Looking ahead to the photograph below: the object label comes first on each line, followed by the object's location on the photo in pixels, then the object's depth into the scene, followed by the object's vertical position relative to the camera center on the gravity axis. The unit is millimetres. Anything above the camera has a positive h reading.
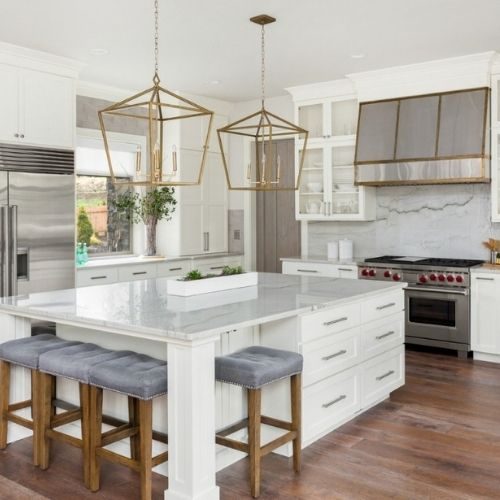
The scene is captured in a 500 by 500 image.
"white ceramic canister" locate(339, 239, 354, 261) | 6516 -242
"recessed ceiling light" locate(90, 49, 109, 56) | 5172 +1502
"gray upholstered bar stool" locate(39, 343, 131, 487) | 2895 -792
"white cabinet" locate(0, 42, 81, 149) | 5059 +1121
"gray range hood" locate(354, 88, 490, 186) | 5504 +830
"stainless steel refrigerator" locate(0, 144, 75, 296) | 5039 +67
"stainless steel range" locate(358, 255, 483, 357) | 5492 -655
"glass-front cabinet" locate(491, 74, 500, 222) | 5504 +730
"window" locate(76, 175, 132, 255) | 6559 +95
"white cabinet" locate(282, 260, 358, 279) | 6211 -435
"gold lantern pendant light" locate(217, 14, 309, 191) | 7213 +713
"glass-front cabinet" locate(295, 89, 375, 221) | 6407 +688
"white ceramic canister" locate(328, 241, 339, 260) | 6586 -255
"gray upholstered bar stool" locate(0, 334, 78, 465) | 3152 -754
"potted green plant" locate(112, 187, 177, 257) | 6736 +225
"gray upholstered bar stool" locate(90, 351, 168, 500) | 2658 -787
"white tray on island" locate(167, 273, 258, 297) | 3566 -347
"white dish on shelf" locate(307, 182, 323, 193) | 6648 +441
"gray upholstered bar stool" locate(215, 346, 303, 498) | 2828 -759
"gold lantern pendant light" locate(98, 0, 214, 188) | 6707 +1050
